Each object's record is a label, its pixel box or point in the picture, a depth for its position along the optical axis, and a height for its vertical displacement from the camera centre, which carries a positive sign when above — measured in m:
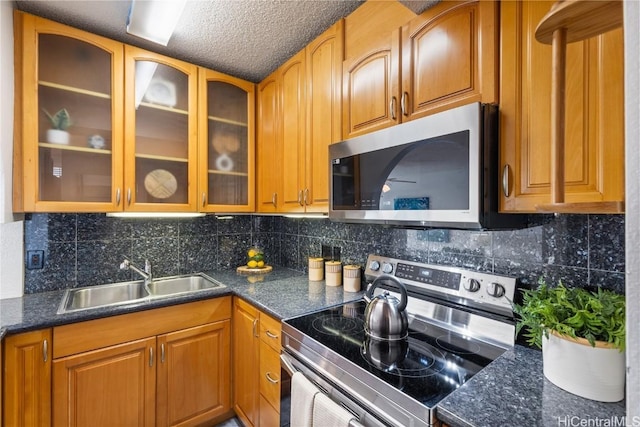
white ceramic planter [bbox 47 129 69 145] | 1.57 +0.42
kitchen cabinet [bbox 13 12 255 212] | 1.50 +0.51
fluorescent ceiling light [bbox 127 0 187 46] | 1.31 +0.92
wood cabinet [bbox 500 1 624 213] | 0.74 +0.27
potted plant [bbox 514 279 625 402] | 0.74 -0.33
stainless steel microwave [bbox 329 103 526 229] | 0.95 +0.15
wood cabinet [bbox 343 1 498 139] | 0.99 +0.57
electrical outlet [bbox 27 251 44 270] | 1.68 -0.26
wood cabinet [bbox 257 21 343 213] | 1.59 +0.54
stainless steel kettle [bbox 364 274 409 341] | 1.14 -0.41
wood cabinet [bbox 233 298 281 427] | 1.42 -0.80
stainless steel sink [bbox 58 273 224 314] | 1.78 -0.49
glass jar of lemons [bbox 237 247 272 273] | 2.27 -0.40
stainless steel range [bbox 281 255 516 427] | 0.86 -0.49
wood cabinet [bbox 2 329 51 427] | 1.23 -0.70
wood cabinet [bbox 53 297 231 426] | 1.39 -0.80
